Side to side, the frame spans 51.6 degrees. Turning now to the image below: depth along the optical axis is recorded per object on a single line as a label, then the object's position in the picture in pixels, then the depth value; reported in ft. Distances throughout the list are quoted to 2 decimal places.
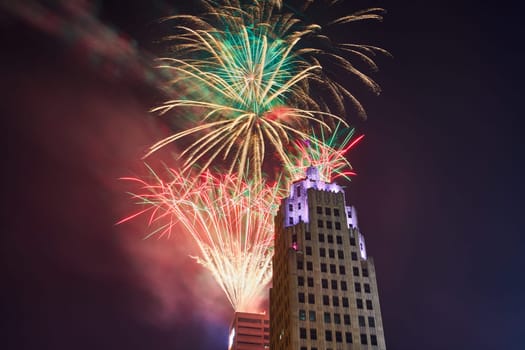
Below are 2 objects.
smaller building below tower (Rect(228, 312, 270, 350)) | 638.53
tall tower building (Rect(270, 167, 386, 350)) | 294.66
